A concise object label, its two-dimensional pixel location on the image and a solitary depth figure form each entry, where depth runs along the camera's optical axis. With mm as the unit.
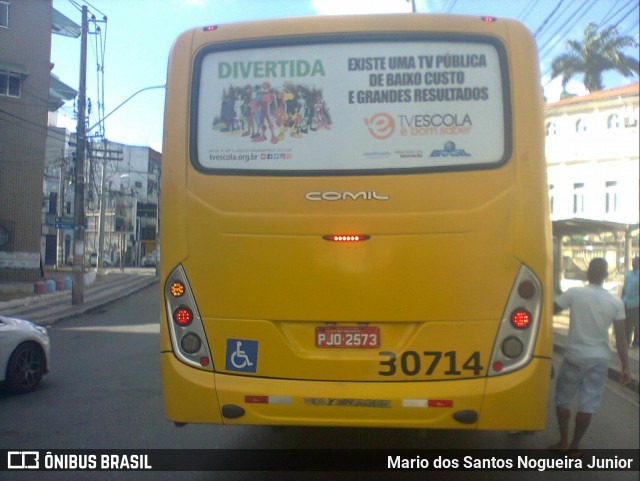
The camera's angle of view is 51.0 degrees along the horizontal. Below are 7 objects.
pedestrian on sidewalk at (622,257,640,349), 10961
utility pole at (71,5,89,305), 20328
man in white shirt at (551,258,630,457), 5336
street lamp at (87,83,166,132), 17103
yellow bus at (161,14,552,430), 4285
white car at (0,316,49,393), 7961
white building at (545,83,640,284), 13773
